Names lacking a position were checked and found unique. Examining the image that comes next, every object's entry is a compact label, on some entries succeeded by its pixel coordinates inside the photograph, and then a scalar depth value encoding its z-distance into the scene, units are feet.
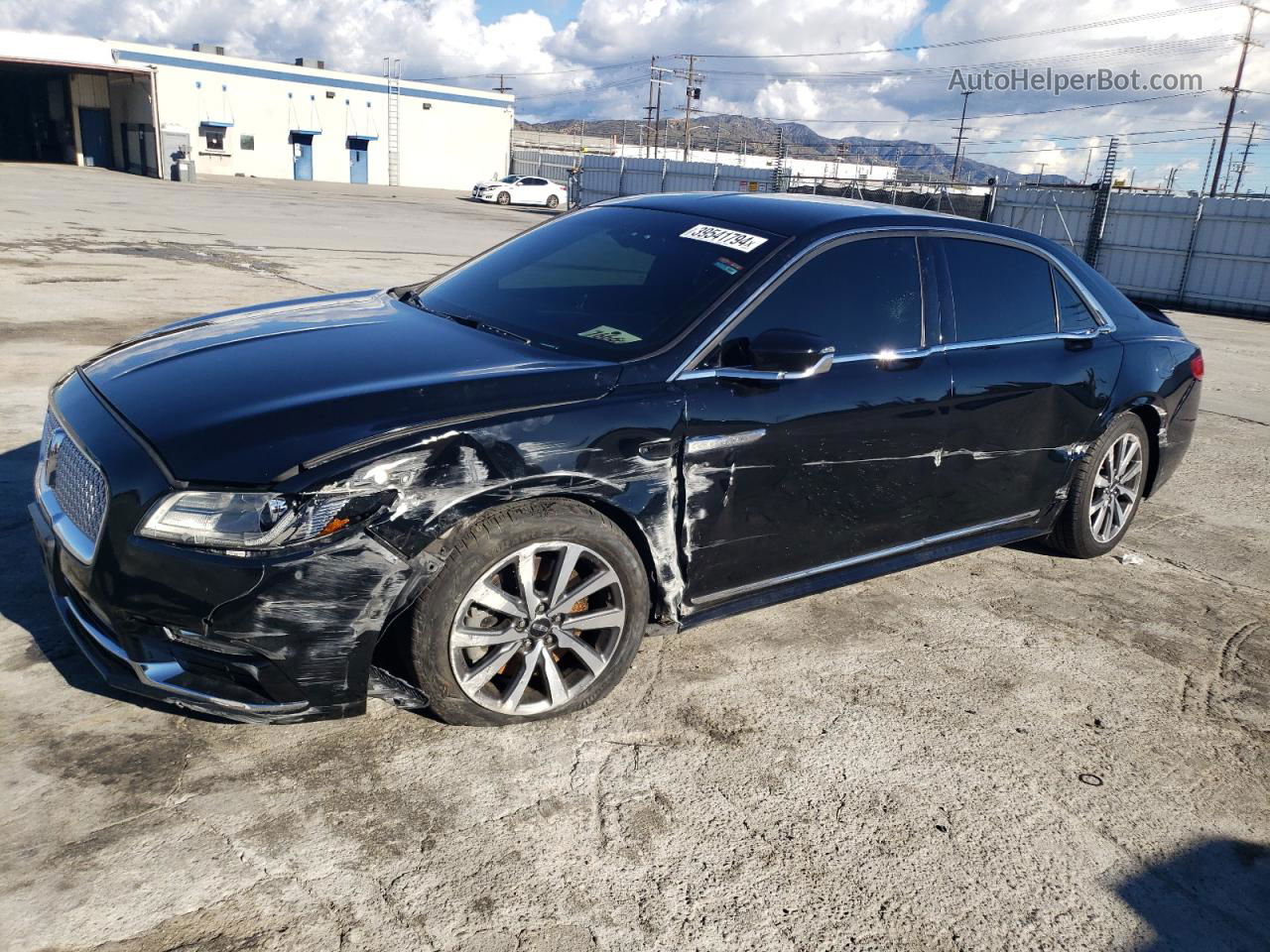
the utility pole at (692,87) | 246.39
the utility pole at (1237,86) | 164.59
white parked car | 150.00
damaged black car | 8.89
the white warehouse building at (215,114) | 149.38
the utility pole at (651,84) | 255.70
